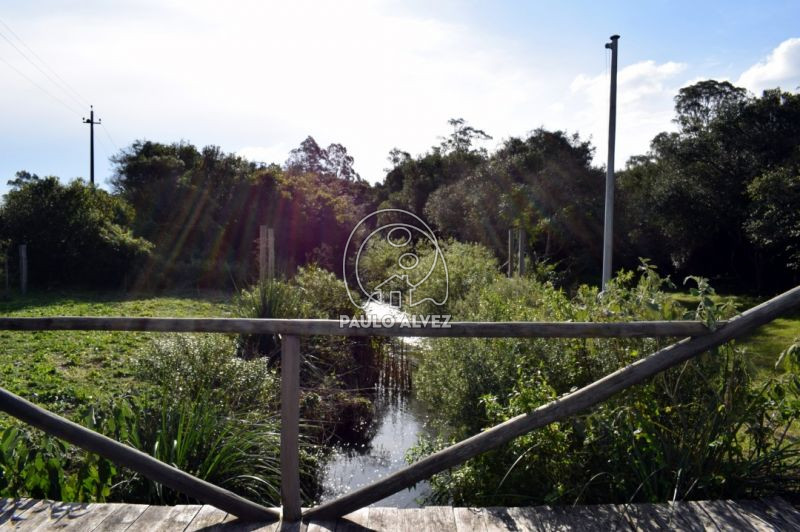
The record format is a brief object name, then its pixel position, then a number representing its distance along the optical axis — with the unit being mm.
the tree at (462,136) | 34438
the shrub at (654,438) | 2740
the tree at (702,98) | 19219
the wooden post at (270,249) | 8888
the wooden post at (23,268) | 15023
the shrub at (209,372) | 4418
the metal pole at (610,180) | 8977
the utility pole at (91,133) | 28031
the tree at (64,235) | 16438
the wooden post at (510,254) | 14008
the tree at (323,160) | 43062
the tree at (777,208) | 13188
